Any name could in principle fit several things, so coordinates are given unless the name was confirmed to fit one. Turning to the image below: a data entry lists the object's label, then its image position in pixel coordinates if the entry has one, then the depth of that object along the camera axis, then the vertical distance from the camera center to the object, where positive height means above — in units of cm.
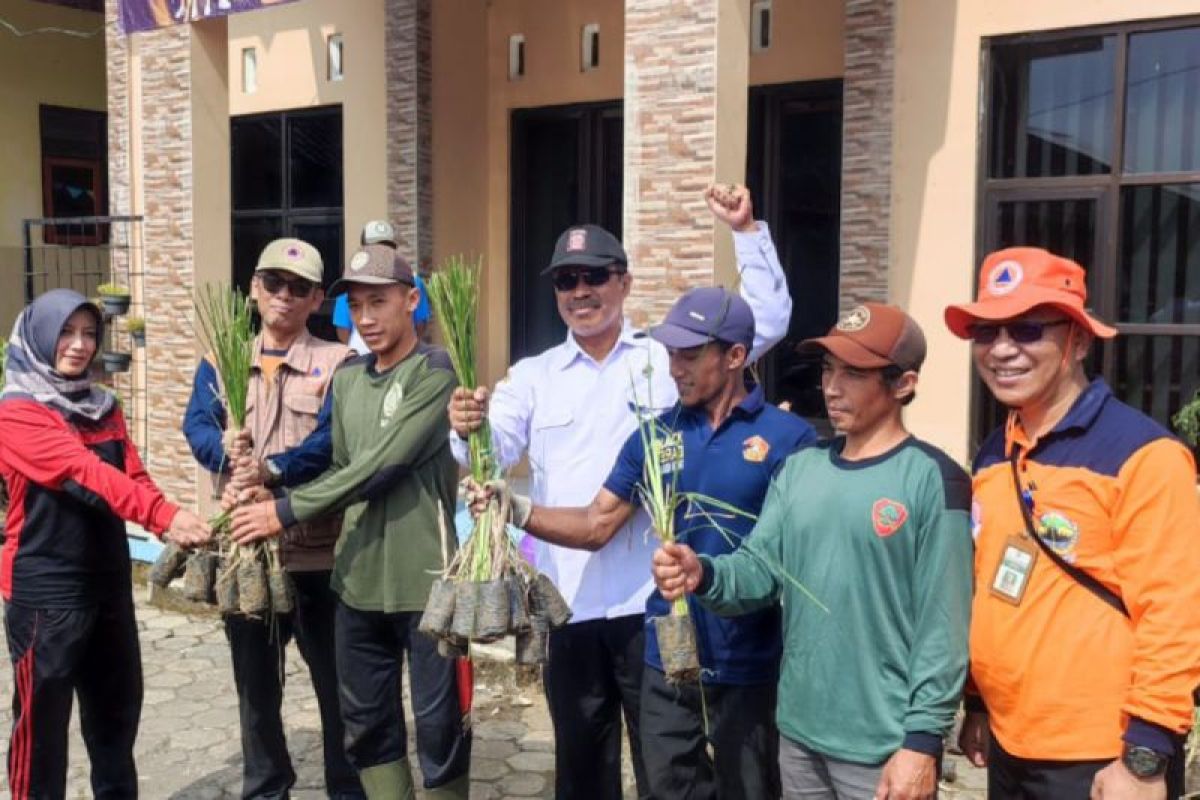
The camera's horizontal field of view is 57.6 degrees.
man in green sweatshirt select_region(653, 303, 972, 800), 222 -62
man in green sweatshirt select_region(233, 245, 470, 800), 319 -71
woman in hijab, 329 -75
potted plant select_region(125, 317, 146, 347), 811 -33
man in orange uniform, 201 -52
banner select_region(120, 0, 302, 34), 653 +168
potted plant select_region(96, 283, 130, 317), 800 -12
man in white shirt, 298 -43
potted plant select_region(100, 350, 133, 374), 809 -58
